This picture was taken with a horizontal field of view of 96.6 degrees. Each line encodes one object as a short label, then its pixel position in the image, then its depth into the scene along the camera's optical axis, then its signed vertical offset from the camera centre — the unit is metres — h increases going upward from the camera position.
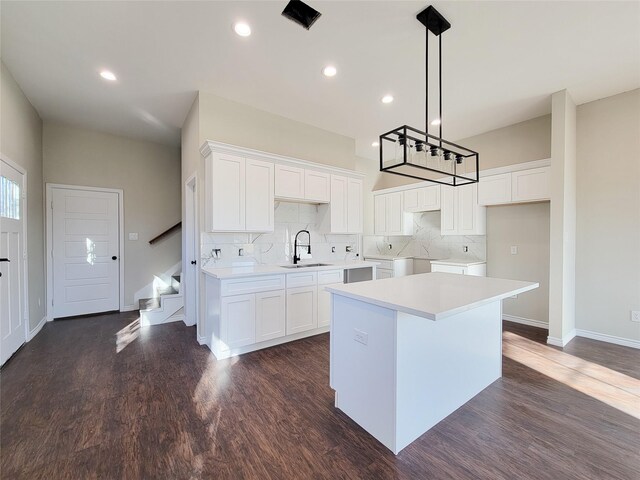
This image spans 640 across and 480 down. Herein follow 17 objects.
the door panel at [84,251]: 4.35 -0.21
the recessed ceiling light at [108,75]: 2.96 +1.73
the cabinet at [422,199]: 4.94 +0.71
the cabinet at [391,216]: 5.55 +0.44
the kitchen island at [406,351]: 1.69 -0.77
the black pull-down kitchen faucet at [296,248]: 3.97 -0.14
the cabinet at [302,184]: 3.69 +0.74
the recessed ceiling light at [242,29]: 2.33 +1.75
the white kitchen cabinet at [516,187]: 3.75 +0.72
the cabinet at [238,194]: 3.18 +0.52
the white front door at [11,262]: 2.82 -0.25
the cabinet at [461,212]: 4.46 +0.43
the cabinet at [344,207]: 4.23 +0.48
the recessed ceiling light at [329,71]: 2.91 +1.75
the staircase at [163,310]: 4.11 -1.05
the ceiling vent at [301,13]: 2.14 +1.74
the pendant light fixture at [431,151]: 2.00 +0.67
